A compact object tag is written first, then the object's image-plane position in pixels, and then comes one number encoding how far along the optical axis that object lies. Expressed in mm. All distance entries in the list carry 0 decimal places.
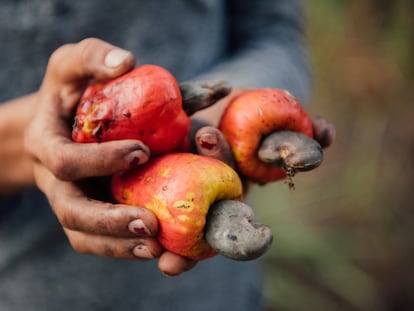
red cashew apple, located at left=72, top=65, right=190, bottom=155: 428
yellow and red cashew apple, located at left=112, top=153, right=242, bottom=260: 412
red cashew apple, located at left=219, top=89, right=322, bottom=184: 452
